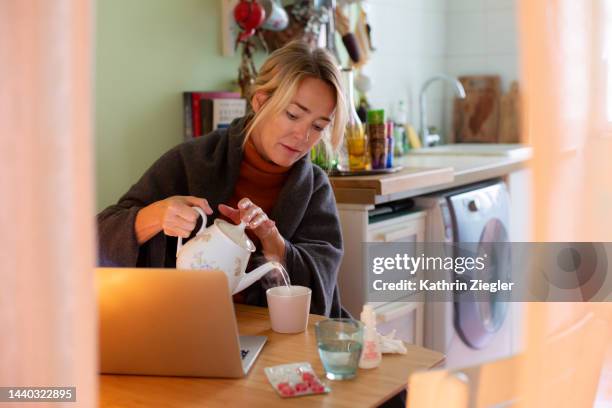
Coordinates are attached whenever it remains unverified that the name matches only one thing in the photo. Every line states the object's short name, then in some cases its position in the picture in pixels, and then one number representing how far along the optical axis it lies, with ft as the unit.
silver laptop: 3.50
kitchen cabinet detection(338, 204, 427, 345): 7.30
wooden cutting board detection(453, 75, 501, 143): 12.91
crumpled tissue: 3.97
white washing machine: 8.57
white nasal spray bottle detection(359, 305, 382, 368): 3.78
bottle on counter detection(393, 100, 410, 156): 10.78
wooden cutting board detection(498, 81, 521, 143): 12.61
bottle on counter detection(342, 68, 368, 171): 7.99
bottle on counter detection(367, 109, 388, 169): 8.08
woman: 5.26
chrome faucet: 12.23
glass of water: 3.65
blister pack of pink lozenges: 3.46
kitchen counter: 7.33
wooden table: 3.41
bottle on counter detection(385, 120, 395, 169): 8.15
